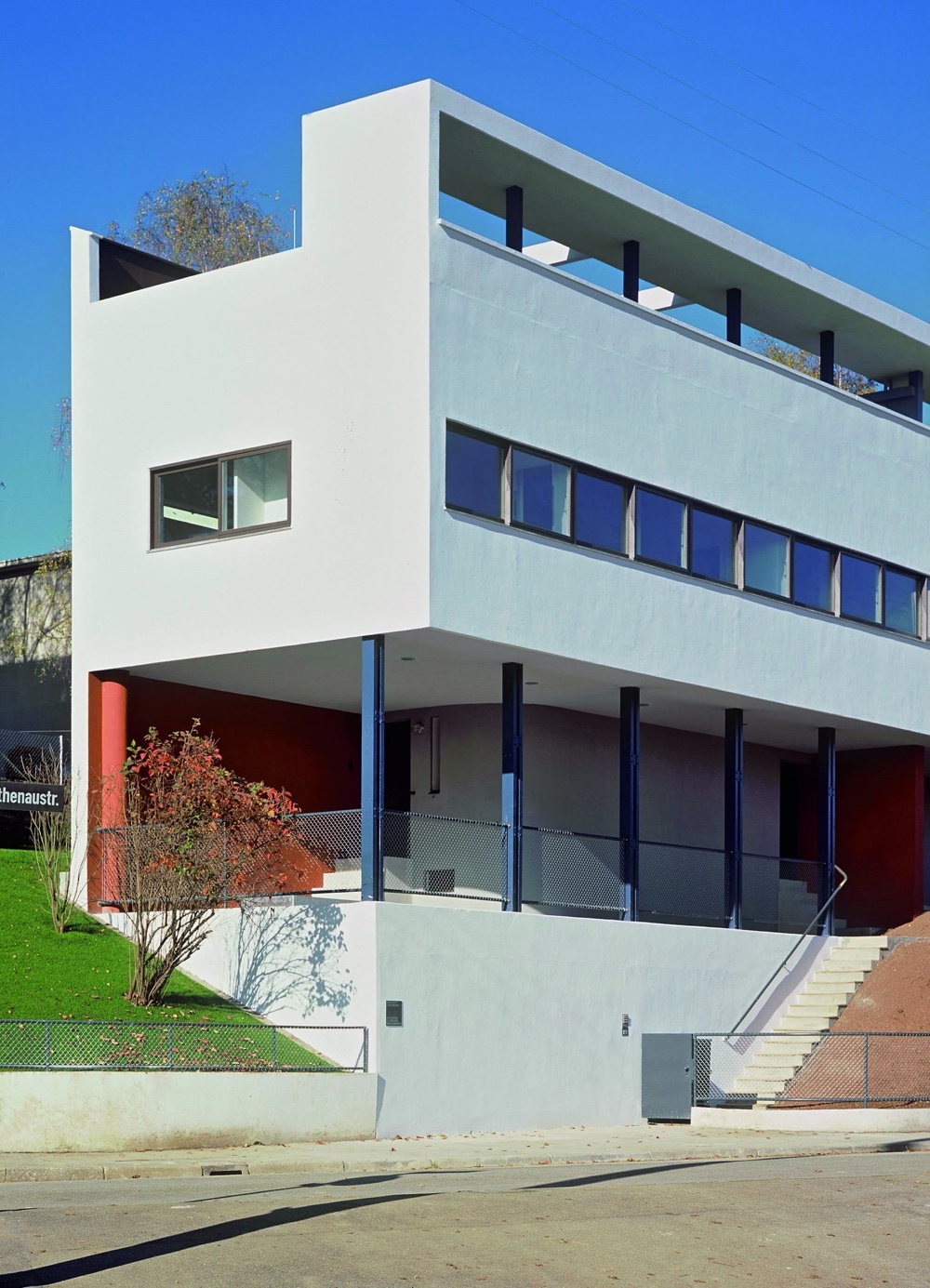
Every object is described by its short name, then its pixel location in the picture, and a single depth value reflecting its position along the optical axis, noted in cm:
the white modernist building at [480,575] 2338
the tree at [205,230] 4850
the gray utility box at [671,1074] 2495
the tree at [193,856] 2191
